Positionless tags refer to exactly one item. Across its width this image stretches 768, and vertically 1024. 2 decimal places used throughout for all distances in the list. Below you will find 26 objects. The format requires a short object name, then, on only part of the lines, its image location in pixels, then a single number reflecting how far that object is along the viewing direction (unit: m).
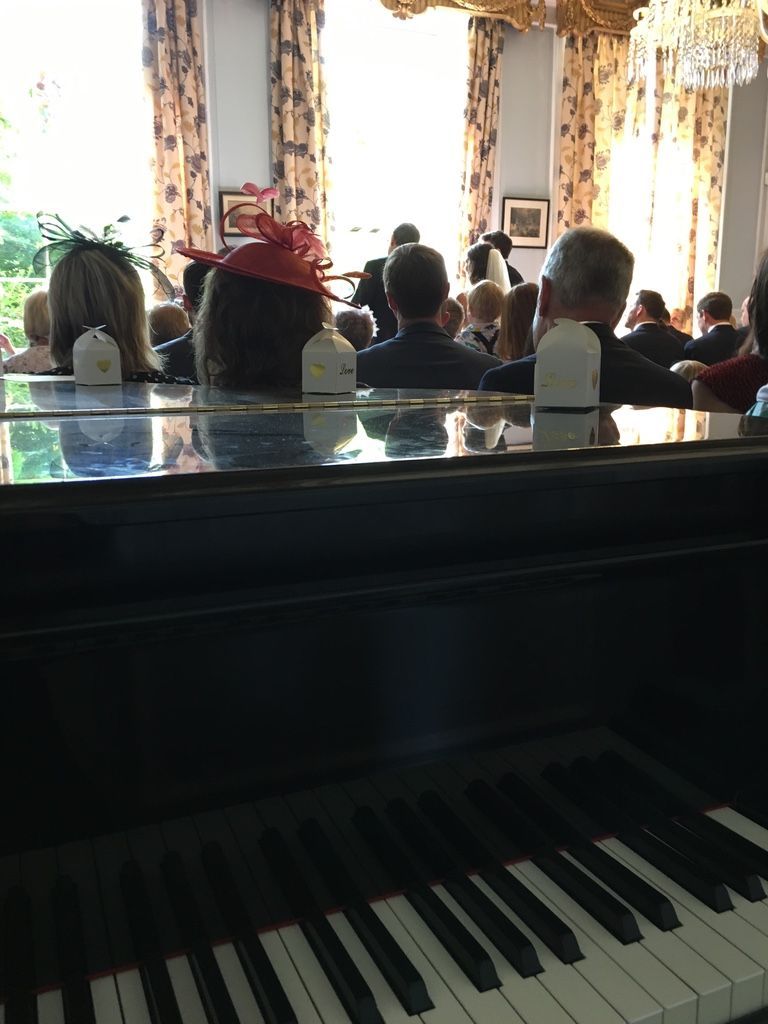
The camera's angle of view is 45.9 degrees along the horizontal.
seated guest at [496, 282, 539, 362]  4.05
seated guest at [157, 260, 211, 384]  3.37
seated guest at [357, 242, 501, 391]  3.25
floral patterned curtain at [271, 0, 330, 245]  7.17
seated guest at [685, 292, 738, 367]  5.41
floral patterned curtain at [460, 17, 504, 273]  7.85
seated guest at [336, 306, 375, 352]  3.94
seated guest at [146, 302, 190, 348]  3.98
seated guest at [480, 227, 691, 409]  2.66
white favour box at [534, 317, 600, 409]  1.43
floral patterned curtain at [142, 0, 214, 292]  6.84
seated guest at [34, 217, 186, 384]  2.74
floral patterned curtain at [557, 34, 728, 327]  8.38
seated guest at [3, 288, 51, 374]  3.73
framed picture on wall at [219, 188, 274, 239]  7.23
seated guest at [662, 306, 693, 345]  9.28
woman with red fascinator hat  2.21
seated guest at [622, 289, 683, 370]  5.13
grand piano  0.73
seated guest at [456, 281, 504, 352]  4.67
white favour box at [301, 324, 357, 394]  1.99
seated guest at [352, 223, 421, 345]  5.17
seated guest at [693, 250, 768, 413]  2.47
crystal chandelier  4.83
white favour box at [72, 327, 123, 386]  2.35
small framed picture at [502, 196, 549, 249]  8.37
